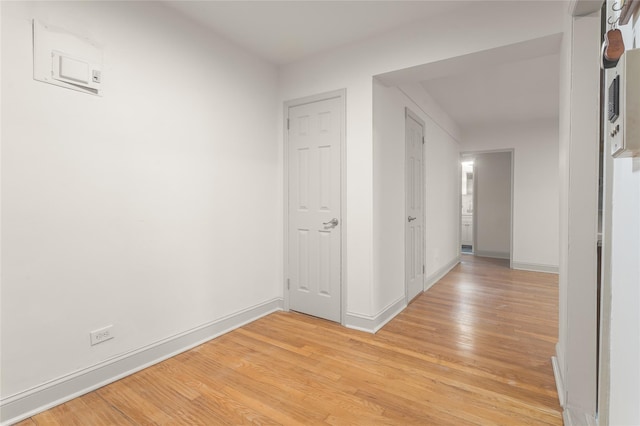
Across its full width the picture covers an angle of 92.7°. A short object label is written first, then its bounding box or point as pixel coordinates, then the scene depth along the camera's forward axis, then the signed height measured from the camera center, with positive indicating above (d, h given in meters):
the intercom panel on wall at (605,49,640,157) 0.64 +0.23
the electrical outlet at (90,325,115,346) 1.95 -0.82
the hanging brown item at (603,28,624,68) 0.74 +0.40
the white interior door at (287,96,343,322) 3.01 +0.01
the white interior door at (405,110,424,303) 3.57 +0.00
